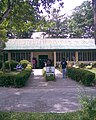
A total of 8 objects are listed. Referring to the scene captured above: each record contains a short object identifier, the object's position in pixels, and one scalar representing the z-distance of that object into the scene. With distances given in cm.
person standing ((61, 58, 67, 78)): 1201
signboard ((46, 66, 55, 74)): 1134
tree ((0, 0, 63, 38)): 1135
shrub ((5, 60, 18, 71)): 1792
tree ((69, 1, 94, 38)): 3444
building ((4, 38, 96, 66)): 2067
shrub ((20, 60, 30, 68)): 1821
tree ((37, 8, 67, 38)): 3460
